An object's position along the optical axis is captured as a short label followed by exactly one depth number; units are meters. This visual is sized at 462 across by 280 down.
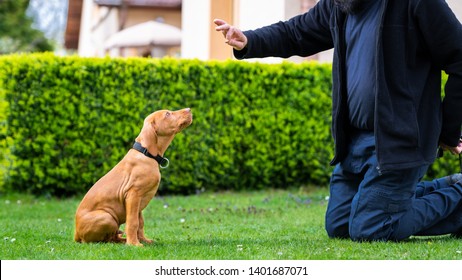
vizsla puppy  9.55
